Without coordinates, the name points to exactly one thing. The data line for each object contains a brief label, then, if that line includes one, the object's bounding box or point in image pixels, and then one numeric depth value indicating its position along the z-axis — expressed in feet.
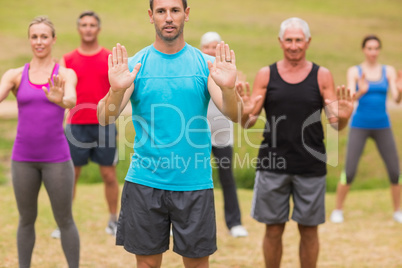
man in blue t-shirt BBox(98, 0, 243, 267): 25.25
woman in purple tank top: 33.09
